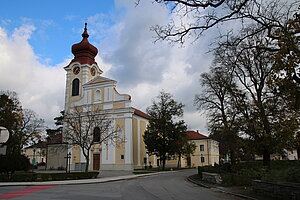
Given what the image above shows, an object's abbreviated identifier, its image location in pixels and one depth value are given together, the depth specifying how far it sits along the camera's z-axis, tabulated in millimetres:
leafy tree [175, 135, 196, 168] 40594
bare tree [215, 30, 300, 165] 18297
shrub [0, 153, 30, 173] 21780
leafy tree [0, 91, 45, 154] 35331
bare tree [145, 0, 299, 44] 8906
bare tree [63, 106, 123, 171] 28125
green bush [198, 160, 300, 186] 11297
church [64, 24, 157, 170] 41188
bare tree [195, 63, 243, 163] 22094
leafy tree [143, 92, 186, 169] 40375
